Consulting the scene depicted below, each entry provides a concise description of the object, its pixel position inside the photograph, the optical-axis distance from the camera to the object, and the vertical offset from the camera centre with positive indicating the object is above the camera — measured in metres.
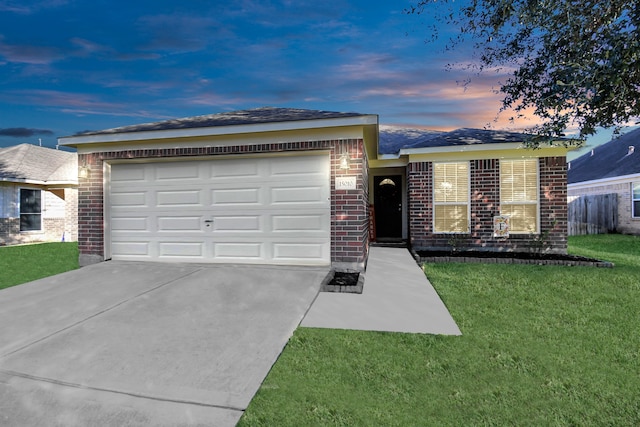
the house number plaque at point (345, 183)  6.27 +0.64
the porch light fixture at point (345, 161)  6.29 +1.07
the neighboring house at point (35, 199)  13.17 +0.78
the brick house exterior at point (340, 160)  6.31 +1.29
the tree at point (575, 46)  6.01 +3.82
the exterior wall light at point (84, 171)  7.38 +1.04
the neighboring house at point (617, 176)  14.66 +2.08
